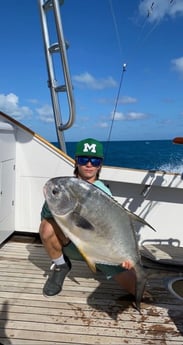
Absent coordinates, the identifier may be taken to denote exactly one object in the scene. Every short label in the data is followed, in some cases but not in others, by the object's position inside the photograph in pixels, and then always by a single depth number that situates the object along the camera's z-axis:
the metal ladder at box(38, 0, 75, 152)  3.88
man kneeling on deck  2.74
